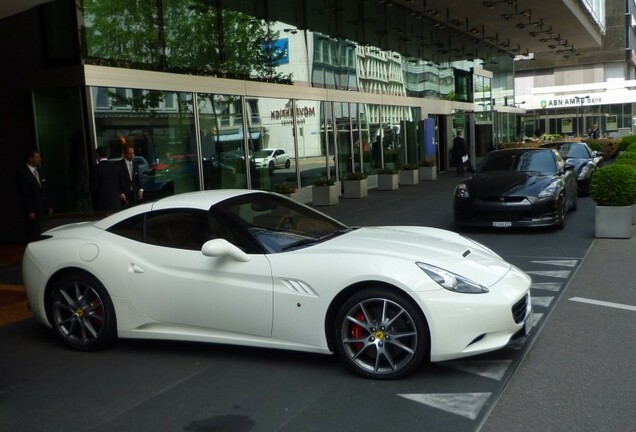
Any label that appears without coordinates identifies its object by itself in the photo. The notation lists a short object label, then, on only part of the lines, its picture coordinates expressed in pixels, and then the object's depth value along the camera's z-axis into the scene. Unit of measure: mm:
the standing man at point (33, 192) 11297
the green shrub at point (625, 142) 32103
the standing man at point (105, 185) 10828
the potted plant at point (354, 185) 20578
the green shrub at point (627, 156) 14710
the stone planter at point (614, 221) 11102
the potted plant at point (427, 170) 27547
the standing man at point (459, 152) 28359
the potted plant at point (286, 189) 16859
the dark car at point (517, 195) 11836
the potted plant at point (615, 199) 11078
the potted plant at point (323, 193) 18984
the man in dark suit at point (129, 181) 11164
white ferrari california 4914
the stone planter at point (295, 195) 17406
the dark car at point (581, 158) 17922
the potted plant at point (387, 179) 23234
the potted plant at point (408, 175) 25516
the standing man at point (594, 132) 48094
